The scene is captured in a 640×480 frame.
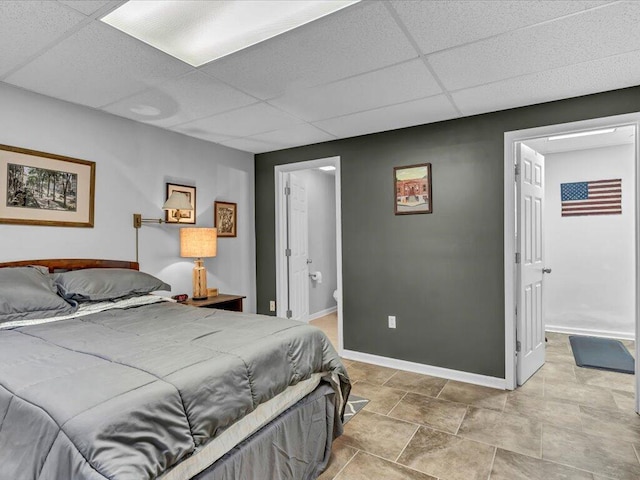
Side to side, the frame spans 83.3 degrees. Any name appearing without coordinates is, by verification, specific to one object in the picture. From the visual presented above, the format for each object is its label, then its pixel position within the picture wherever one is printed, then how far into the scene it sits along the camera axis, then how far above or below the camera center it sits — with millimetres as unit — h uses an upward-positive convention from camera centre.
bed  1076 -542
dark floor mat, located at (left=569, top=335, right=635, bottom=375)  3503 -1281
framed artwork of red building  3412 +459
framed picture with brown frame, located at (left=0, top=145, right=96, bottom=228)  2491 +373
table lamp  3445 -101
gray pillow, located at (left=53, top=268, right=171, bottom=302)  2434 -328
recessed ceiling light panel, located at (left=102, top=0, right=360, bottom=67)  1788 +1147
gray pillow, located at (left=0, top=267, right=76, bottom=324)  2070 -348
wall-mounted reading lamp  3207 +294
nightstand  3295 -616
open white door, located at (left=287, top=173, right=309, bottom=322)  4488 -157
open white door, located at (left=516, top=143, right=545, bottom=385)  3084 -254
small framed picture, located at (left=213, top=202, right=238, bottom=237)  4039 +220
